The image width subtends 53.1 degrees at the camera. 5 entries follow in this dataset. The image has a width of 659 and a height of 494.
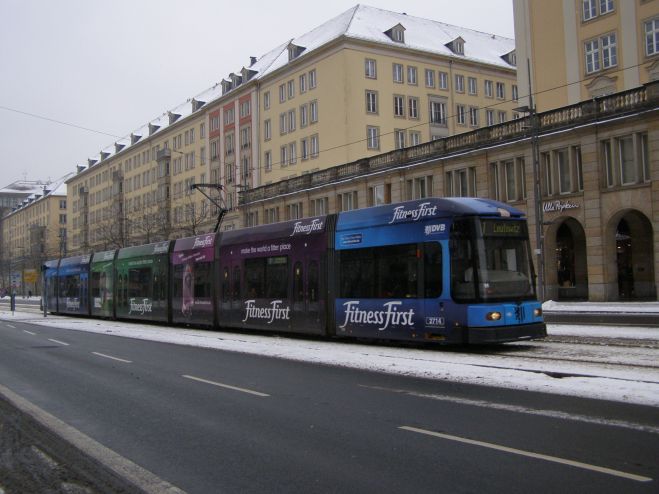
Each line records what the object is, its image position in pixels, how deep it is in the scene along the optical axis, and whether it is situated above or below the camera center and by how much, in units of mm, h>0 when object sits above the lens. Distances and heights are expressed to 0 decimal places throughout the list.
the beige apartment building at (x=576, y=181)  32781 +5527
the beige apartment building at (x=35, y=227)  104125 +14829
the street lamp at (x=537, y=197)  33219 +4220
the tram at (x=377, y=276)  13820 +218
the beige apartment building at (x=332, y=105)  57469 +17561
